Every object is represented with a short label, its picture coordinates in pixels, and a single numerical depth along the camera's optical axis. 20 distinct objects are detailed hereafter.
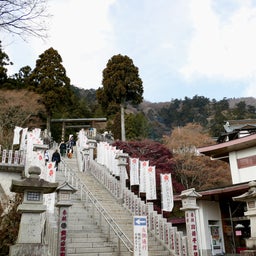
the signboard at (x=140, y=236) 7.74
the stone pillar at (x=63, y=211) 7.84
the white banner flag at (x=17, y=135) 17.85
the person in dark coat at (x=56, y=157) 16.87
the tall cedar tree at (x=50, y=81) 30.28
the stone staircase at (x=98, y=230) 9.30
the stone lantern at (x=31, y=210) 6.27
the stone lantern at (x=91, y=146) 18.41
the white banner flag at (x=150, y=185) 13.54
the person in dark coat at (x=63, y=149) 23.50
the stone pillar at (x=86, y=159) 17.98
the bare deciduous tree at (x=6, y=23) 5.73
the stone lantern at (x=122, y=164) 14.44
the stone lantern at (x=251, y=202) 9.45
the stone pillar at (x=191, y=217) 9.22
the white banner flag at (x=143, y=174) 13.76
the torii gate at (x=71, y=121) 34.38
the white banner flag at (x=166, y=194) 12.27
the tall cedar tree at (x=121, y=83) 33.25
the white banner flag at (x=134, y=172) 14.56
